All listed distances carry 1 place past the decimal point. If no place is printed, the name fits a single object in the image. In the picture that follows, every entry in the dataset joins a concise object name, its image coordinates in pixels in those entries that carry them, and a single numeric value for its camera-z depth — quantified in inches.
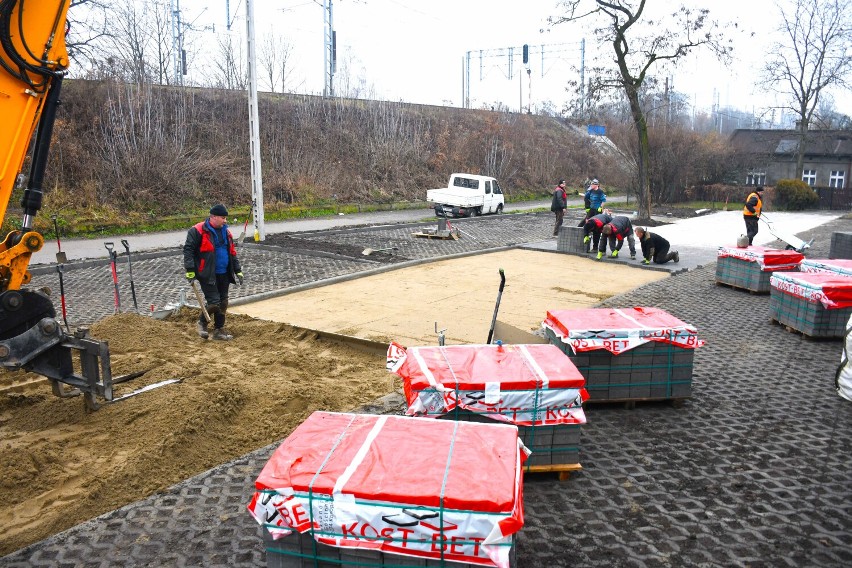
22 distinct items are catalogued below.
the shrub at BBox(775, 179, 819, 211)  1489.9
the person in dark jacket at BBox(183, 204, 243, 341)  352.8
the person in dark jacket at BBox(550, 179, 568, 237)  872.3
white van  1149.7
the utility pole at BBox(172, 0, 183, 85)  1248.2
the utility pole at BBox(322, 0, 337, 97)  1237.1
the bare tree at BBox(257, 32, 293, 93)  1465.3
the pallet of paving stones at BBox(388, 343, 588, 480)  209.9
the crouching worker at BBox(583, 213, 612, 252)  691.4
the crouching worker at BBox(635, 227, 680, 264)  662.5
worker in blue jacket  797.9
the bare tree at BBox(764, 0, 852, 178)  1598.2
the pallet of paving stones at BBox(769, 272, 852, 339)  378.9
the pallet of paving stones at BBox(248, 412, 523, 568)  132.7
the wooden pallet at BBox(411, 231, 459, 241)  827.4
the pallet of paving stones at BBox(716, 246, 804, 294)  517.0
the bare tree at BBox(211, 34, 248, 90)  1342.3
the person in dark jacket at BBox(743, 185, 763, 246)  694.3
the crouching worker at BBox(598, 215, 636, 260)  681.0
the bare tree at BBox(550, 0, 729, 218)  1131.3
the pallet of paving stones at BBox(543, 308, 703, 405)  271.7
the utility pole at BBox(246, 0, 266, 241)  699.4
